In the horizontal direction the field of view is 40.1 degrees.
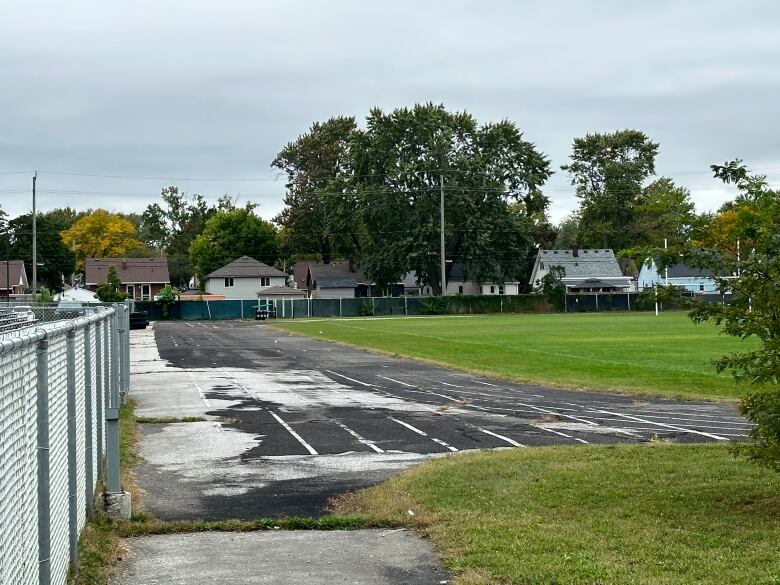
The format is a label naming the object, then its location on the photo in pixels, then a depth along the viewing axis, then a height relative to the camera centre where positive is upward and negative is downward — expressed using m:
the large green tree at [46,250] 125.12 +4.82
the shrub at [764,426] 9.81 -1.34
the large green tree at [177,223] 167.75 +10.57
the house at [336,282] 124.94 +0.60
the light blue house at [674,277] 117.49 +0.85
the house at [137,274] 133.06 +1.96
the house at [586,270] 120.50 +1.71
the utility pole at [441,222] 98.81 +5.97
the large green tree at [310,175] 128.38 +13.78
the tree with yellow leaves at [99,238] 159.25 +7.85
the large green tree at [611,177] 129.25 +13.12
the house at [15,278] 108.59 +1.37
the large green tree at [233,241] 144.12 +6.51
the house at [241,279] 129.62 +1.12
